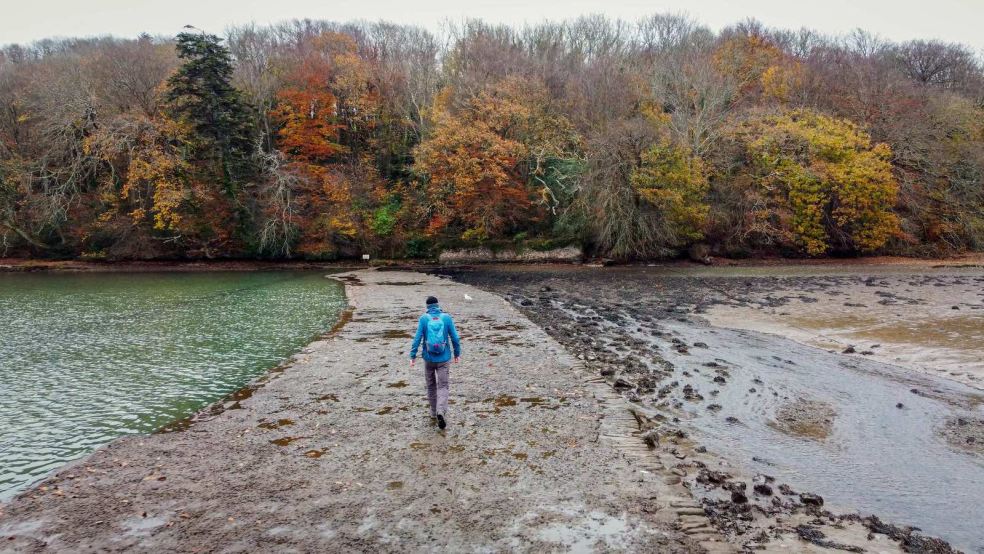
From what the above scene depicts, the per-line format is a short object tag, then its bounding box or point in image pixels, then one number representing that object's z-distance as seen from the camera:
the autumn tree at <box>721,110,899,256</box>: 40.16
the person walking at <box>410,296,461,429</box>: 9.66
